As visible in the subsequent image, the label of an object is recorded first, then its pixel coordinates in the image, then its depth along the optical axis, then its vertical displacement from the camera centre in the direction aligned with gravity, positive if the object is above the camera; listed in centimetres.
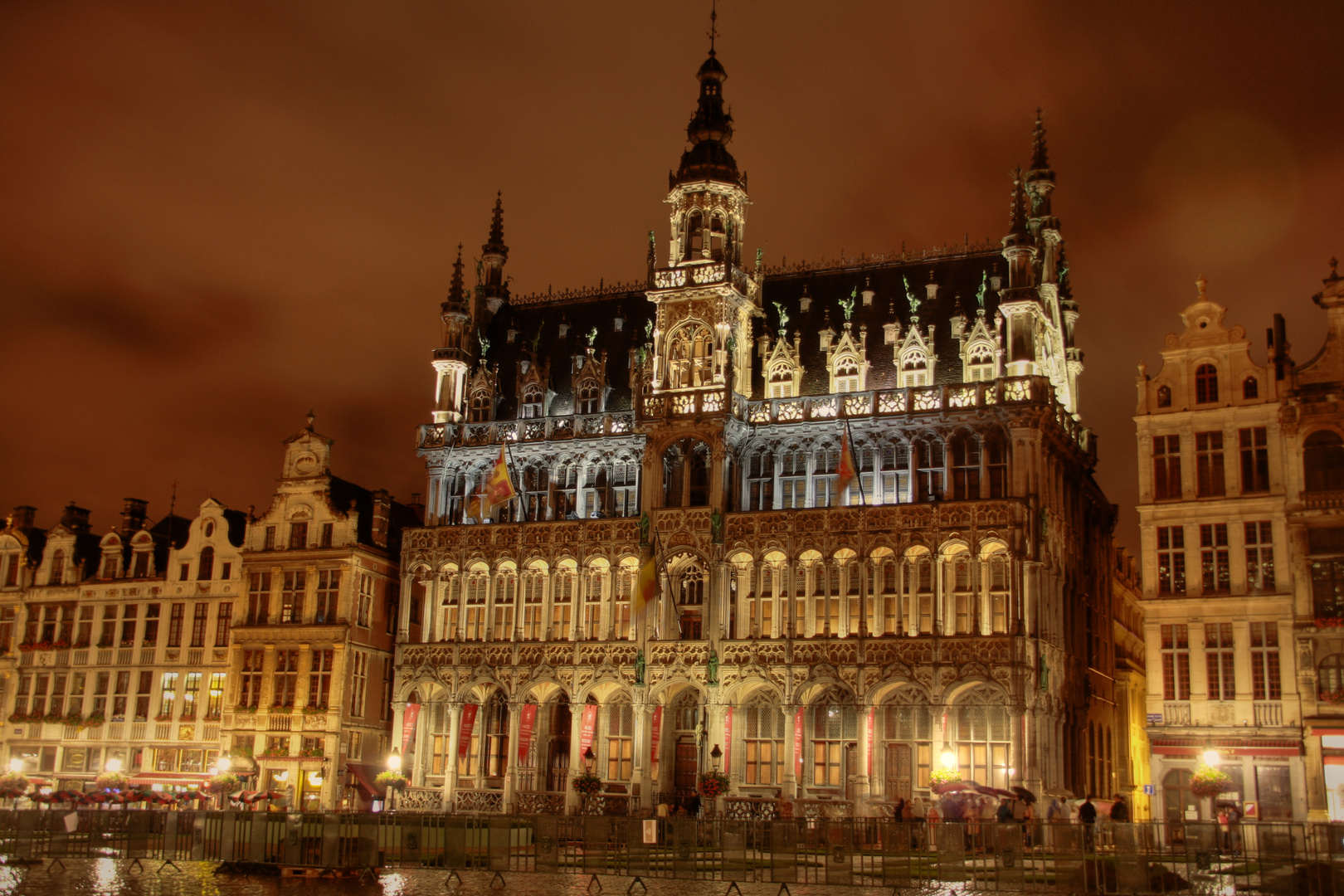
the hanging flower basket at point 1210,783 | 4412 +25
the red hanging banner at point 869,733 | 5194 +171
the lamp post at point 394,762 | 5847 +24
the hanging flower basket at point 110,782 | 5594 -80
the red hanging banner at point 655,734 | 5531 +157
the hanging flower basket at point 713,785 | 5159 -27
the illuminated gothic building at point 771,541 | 5244 +914
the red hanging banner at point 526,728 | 5762 +175
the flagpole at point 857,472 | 5481 +1170
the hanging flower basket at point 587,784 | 5403 -38
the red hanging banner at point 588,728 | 5631 +175
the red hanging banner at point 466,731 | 5897 +159
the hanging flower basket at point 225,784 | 5444 -74
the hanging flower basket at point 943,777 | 4491 +23
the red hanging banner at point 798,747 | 5291 +116
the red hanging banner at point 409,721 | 5969 +196
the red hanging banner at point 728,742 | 5378 +133
